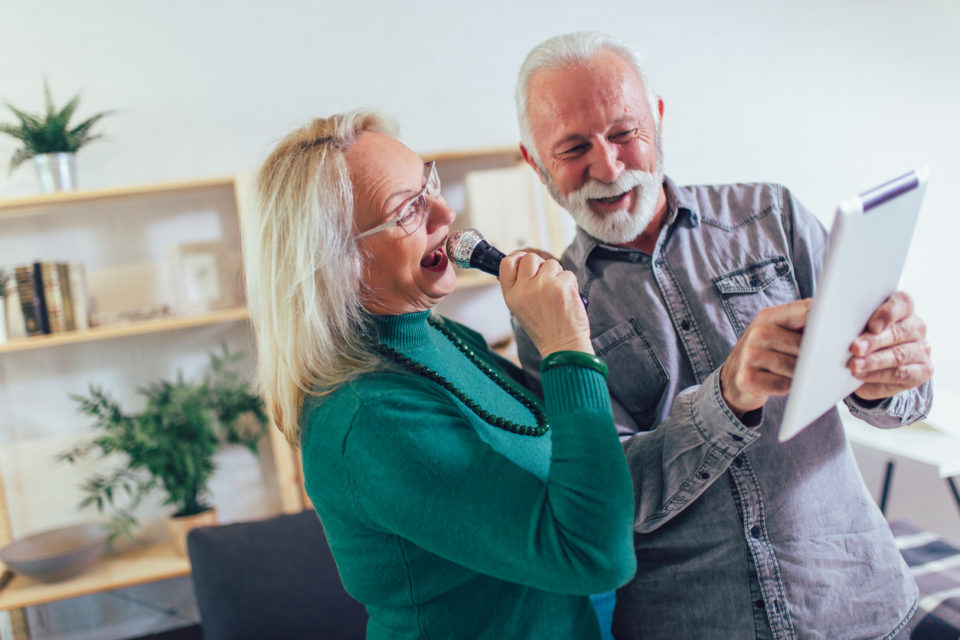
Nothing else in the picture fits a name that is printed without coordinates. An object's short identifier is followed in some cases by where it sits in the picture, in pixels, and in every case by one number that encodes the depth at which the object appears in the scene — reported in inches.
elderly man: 42.1
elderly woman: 31.9
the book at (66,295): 95.3
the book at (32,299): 93.2
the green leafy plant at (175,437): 94.0
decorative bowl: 90.9
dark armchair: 71.6
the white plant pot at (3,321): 94.5
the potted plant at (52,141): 93.9
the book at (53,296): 94.2
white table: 79.5
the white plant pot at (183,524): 96.7
